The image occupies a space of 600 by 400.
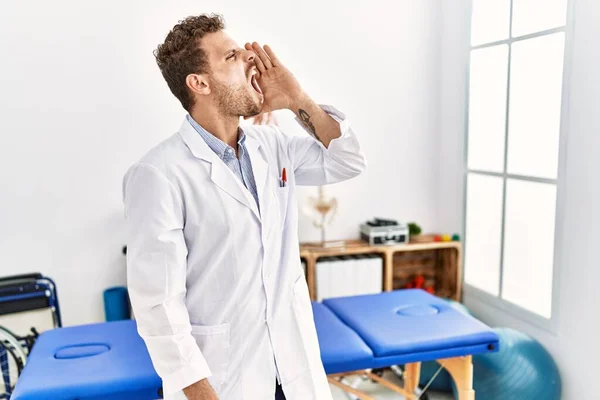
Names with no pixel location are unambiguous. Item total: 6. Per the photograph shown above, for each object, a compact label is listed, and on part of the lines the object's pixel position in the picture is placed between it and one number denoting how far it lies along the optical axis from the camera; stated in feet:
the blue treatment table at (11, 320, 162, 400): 5.66
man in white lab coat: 4.30
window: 9.31
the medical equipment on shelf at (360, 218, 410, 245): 11.50
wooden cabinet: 11.10
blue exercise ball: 8.62
